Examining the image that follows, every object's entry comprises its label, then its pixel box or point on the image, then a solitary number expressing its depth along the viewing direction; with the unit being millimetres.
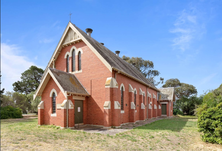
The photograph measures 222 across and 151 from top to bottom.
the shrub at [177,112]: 43406
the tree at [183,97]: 43812
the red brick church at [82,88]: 15734
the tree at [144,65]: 51900
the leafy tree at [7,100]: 38078
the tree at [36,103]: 33838
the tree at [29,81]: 53062
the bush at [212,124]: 9605
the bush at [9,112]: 28669
